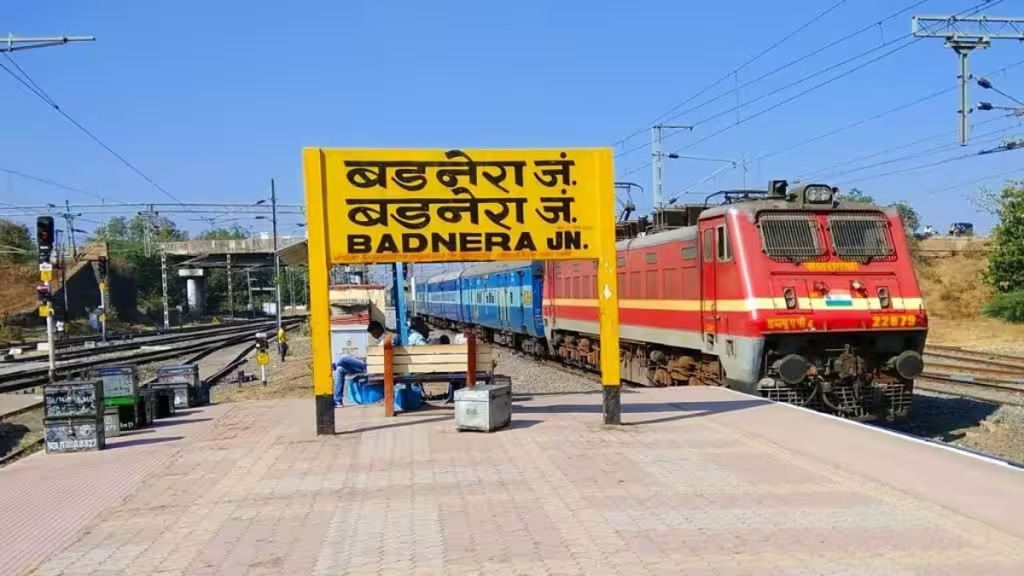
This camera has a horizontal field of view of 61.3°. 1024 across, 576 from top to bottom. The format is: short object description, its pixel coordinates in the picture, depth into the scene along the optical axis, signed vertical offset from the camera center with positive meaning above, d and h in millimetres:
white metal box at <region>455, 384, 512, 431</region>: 9531 -1289
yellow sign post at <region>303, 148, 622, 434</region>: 9586 +916
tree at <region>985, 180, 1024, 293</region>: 37406 +1054
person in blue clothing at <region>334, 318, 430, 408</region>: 12883 -1050
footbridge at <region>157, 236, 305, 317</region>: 72000 +4232
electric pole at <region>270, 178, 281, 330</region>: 30703 +1093
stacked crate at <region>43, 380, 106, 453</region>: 9453 -1165
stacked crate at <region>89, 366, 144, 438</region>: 10984 -1135
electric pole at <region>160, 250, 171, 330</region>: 58925 +531
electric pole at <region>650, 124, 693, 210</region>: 35312 +4605
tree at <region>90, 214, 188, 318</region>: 74062 +3352
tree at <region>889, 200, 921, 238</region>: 82919 +5638
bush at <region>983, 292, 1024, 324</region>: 34000 -1489
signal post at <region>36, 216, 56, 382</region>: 18141 +1208
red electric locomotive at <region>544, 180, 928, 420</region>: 11055 -293
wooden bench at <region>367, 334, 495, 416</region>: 10953 -852
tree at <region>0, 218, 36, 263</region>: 61250 +5237
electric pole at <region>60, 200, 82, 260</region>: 50366 +5235
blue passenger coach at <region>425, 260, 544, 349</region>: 24969 -313
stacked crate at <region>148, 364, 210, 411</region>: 13391 -1219
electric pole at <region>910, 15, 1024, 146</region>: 21484 +5869
